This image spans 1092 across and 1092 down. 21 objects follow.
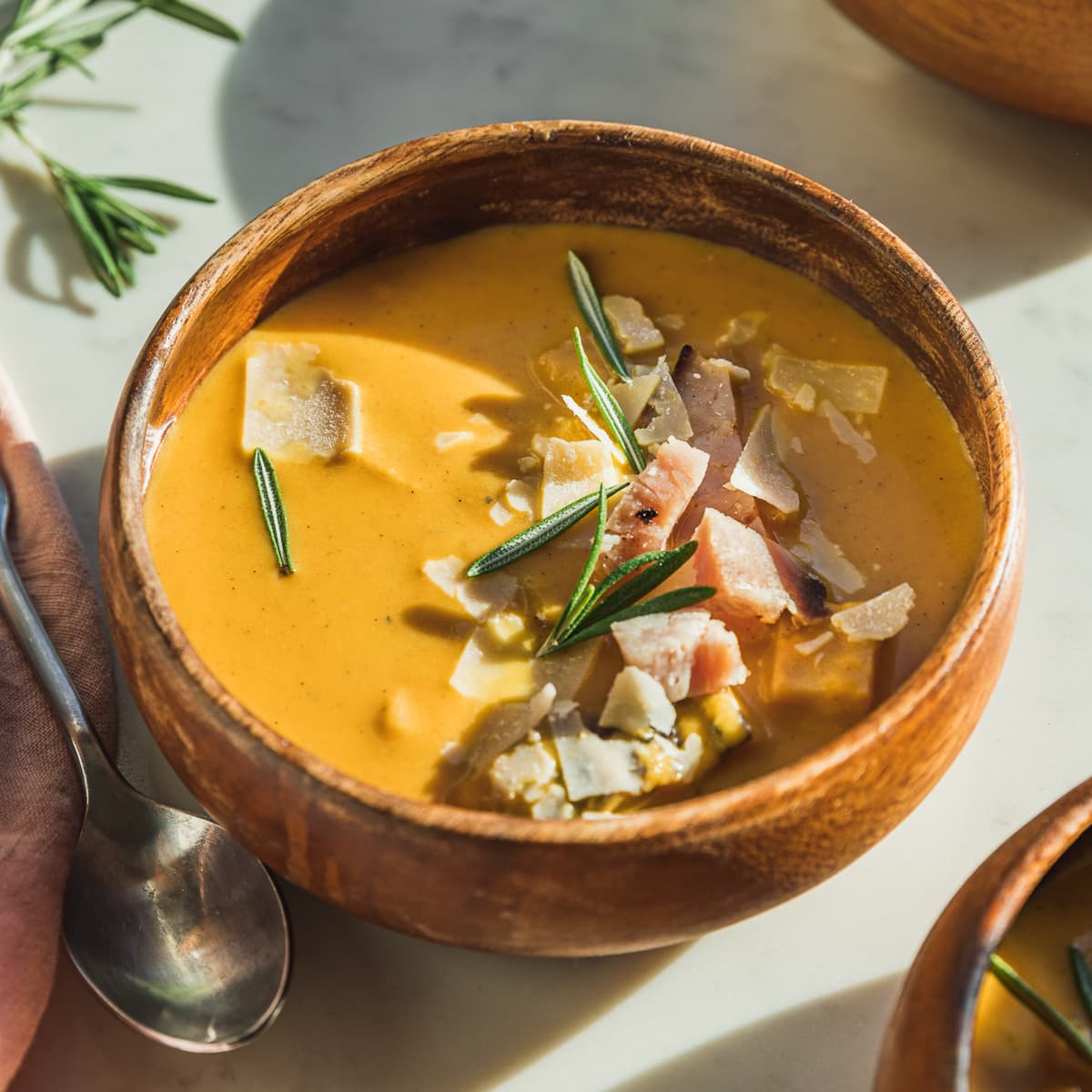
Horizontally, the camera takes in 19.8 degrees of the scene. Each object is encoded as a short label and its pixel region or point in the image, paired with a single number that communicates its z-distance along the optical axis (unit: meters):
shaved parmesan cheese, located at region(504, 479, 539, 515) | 0.63
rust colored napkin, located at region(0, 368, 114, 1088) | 0.61
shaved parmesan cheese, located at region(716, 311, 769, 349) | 0.66
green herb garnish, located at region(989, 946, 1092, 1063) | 0.57
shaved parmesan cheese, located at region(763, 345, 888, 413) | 0.64
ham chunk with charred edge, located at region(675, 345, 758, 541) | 0.63
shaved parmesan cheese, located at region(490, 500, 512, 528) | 0.63
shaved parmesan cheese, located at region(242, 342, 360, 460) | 0.63
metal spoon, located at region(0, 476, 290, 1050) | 0.61
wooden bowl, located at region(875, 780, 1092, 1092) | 0.55
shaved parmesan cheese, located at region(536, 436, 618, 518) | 0.63
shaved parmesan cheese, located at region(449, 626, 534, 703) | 0.60
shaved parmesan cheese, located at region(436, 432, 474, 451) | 0.64
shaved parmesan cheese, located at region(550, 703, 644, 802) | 0.58
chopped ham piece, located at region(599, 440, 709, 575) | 0.62
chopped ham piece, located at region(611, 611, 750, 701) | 0.59
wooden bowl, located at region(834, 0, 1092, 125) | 0.70
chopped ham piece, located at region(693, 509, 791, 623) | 0.61
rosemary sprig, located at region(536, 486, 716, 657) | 0.60
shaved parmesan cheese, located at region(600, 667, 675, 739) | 0.59
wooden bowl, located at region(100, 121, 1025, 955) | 0.56
